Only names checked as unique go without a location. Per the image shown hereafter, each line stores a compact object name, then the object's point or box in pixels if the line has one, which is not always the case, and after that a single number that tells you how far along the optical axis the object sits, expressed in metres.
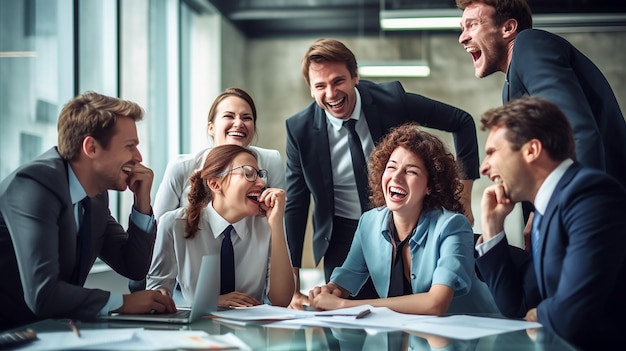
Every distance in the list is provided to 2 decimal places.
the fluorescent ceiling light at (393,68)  8.26
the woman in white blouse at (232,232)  2.70
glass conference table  1.68
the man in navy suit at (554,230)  1.79
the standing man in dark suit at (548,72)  2.15
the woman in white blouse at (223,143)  3.40
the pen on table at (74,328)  1.75
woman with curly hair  2.54
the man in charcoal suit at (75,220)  2.05
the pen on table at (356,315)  2.06
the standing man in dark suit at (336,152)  3.49
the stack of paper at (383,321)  1.87
